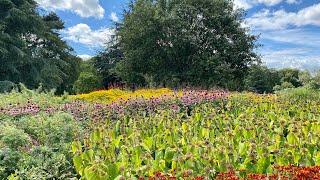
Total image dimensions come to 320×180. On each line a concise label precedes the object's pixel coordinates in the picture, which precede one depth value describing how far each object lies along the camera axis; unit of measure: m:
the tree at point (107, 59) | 22.14
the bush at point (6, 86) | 13.83
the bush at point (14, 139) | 3.57
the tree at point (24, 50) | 15.16
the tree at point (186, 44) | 13.64
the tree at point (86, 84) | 14.95
